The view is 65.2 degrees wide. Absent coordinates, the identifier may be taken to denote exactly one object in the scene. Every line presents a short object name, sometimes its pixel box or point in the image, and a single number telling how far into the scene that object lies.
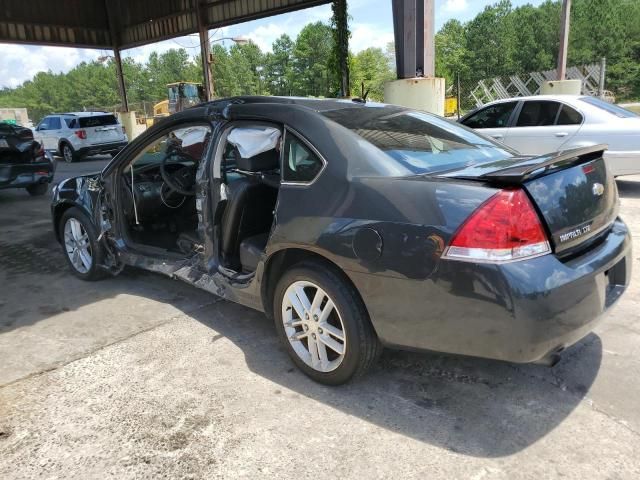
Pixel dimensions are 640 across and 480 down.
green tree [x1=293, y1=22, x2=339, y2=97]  73.88
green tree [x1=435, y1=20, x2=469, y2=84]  57.72
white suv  17.39
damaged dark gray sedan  2.09
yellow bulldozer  29.10
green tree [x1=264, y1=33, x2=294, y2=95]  85.07
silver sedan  6.88
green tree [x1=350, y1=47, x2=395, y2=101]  63.00
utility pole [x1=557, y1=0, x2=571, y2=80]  14.30
